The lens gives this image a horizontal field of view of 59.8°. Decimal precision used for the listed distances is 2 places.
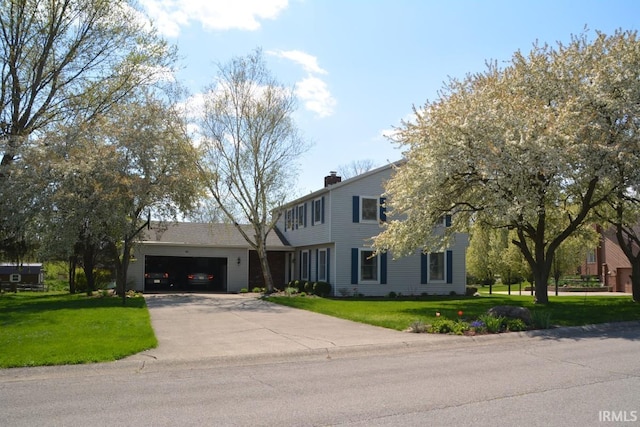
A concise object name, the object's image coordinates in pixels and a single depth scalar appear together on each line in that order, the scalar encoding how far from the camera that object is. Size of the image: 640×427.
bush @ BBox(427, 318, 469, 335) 12.64
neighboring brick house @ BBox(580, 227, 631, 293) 40.59
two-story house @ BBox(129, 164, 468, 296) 26.83
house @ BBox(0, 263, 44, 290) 41.26
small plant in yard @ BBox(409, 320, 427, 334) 12.94
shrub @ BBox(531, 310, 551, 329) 13.35
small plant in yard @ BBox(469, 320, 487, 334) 12.67
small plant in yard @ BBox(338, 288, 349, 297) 26.38
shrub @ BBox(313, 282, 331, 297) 26.23
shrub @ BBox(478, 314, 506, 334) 12.70
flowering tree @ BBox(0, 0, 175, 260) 21.00
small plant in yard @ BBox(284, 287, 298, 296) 26.55
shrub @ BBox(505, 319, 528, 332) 13.02
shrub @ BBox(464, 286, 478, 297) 29.38
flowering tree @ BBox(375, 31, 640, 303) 15.46
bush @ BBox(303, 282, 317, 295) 27.13
